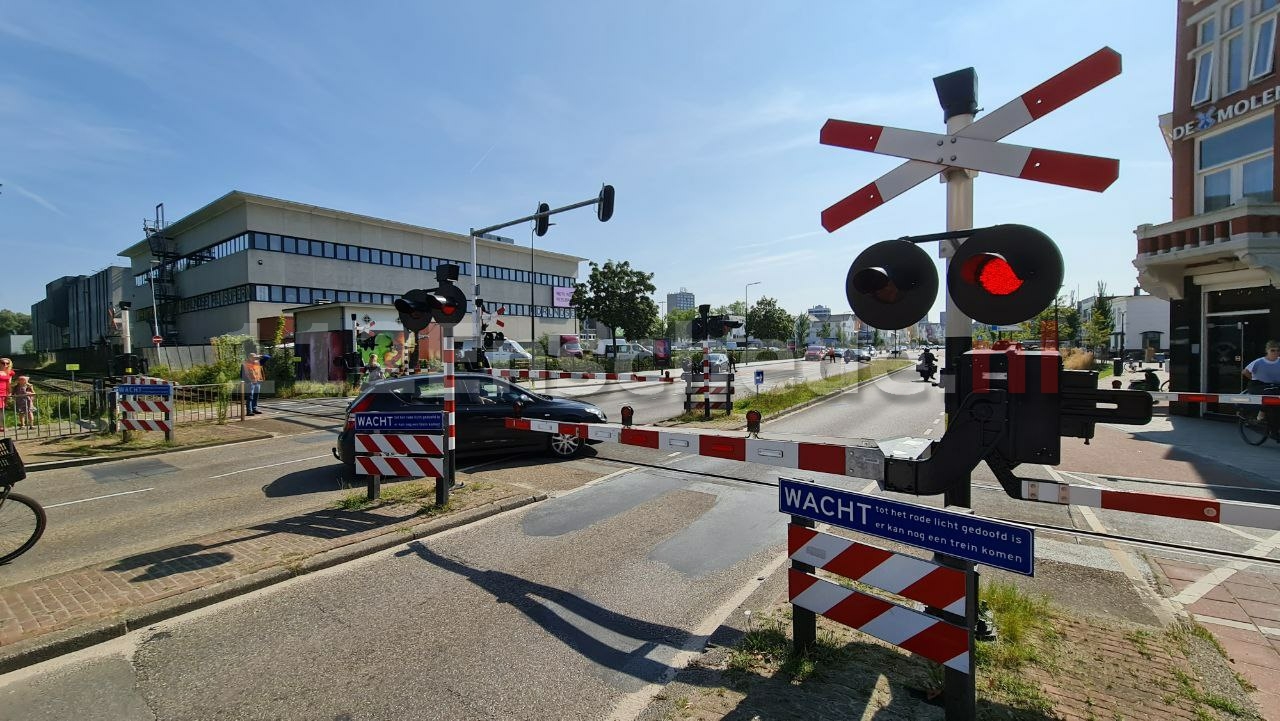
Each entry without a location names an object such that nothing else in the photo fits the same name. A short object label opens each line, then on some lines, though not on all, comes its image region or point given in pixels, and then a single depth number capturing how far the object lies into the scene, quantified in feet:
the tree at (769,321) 227.40
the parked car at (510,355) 116.23
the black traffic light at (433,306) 20.74
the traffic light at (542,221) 45.68
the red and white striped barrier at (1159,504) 8.38
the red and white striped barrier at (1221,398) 23.84
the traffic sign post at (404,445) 20.24
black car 26.81
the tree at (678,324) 285.35
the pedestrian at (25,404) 41.13
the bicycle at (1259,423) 31.83
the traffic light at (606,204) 42.11
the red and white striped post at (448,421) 20.35
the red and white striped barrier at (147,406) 36.35
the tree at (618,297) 143.64
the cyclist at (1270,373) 31.89
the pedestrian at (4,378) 37.37
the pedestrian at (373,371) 57.21
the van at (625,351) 139.33
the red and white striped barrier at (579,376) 48.14
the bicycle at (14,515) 16.42
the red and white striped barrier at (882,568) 8.49
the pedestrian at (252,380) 49.37
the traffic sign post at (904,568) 8.18
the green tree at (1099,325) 126.17
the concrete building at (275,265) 126.00
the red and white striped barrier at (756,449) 10.67
